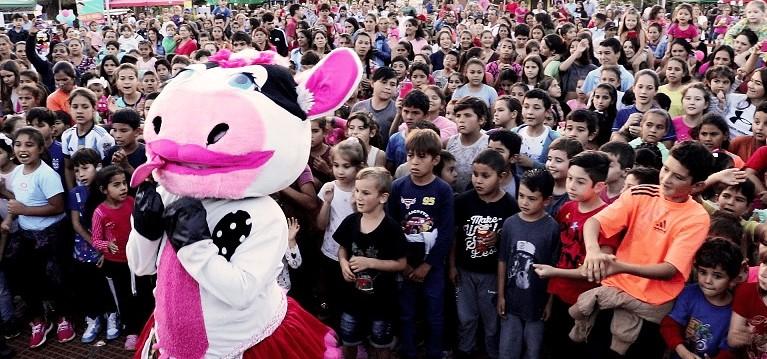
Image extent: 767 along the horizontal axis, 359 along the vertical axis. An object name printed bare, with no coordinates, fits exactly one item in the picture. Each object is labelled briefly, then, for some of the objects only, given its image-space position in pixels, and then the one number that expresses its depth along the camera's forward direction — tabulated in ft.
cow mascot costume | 7.16
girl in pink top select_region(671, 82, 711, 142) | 16.11
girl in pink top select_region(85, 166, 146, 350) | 12.82
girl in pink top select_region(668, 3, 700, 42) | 30.14
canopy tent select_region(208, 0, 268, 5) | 71.39
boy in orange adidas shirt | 9.32
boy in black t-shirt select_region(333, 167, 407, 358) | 11.21
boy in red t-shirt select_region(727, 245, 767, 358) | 8.71
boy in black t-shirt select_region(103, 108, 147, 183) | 14.07
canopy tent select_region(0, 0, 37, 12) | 64.55
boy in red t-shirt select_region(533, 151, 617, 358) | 10.81
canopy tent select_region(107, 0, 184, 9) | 69.05
